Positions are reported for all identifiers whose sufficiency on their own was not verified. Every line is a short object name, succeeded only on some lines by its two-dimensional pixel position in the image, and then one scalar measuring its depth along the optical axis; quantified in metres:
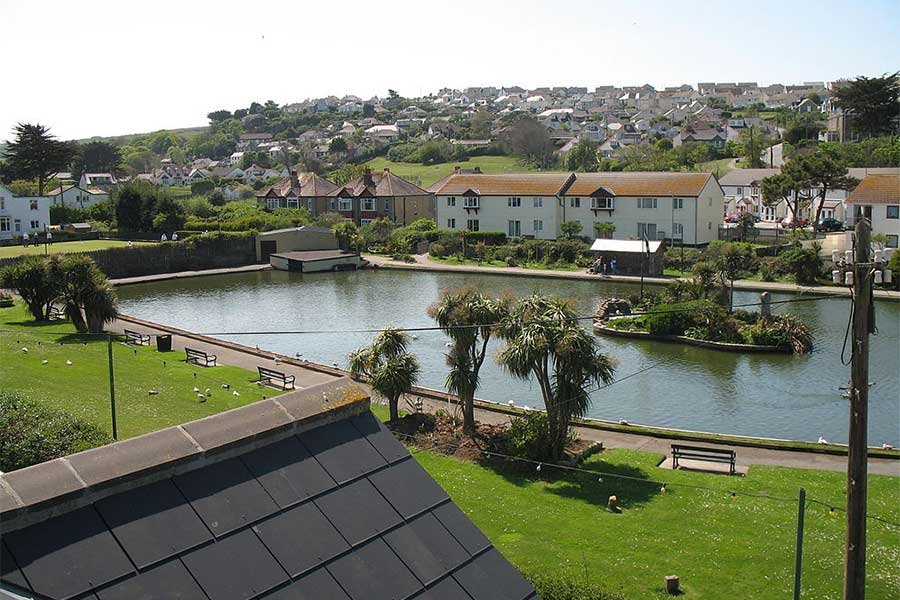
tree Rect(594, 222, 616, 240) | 65.44
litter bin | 34.25
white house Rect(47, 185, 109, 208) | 97.62
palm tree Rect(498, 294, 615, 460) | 20.91
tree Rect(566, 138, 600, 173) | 115.31
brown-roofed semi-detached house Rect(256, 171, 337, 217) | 87.39
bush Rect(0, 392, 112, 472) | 16.34
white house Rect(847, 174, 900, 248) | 55.83
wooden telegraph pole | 11.50
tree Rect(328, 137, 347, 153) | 167.75
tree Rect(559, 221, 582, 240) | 66.19
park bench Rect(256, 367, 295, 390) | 28.25
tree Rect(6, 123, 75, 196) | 87.31
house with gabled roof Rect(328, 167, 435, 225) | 83.62
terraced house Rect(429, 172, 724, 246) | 63.59
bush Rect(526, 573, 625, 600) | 9.83
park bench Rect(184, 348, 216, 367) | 31.94
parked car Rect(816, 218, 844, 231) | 68.06
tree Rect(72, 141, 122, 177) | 150.25
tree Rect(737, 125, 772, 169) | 105.81
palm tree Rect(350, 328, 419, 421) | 23.41
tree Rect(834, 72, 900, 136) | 96.88
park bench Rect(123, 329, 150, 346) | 35.62
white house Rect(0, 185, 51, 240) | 74.19
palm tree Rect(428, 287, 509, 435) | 23.00
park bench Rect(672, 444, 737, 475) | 20.41
